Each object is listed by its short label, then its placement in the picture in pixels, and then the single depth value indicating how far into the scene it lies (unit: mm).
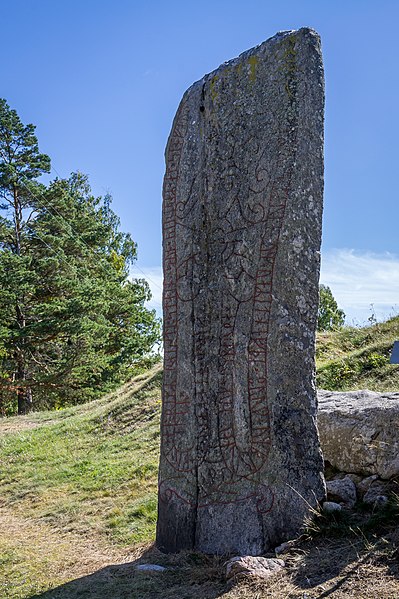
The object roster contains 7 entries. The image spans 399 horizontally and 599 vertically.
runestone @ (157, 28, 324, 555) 5094
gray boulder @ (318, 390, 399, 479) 5492
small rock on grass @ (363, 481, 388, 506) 5039
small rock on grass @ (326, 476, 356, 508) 5297
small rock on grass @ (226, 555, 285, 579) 4371
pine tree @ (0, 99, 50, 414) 22672
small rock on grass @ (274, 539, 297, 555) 4773
